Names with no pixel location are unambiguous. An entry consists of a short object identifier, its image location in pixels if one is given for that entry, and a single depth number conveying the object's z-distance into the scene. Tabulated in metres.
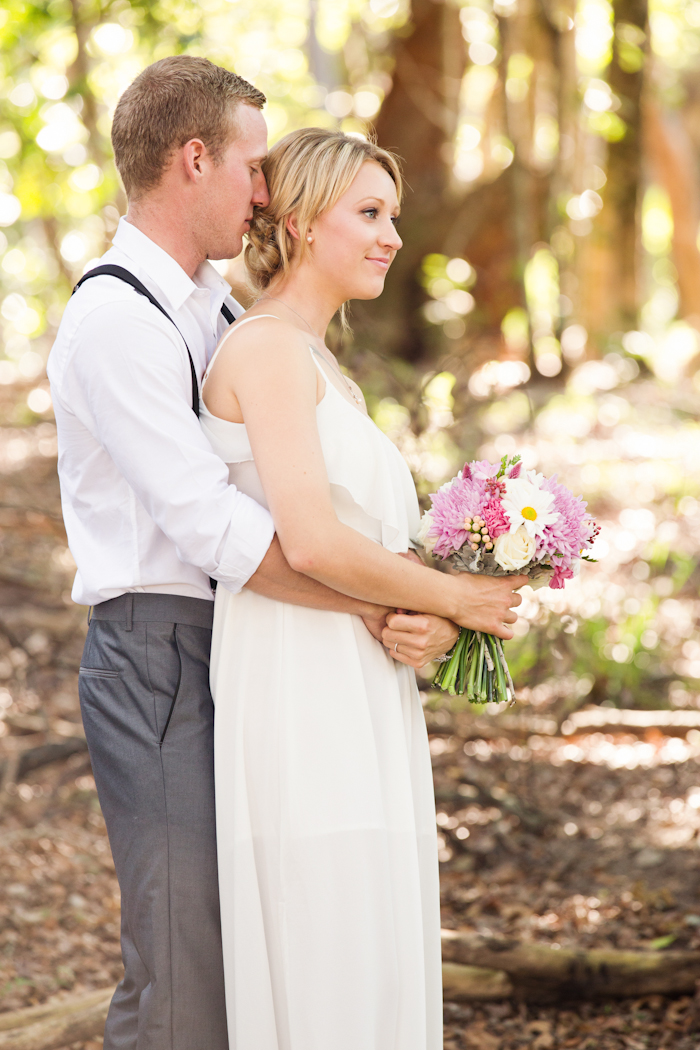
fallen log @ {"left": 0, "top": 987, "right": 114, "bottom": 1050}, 5.83
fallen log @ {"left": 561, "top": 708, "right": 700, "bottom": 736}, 10.31
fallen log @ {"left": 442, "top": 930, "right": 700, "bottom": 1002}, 6.69
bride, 4.21
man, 4.04
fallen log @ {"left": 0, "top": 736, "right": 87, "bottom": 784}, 9.41
